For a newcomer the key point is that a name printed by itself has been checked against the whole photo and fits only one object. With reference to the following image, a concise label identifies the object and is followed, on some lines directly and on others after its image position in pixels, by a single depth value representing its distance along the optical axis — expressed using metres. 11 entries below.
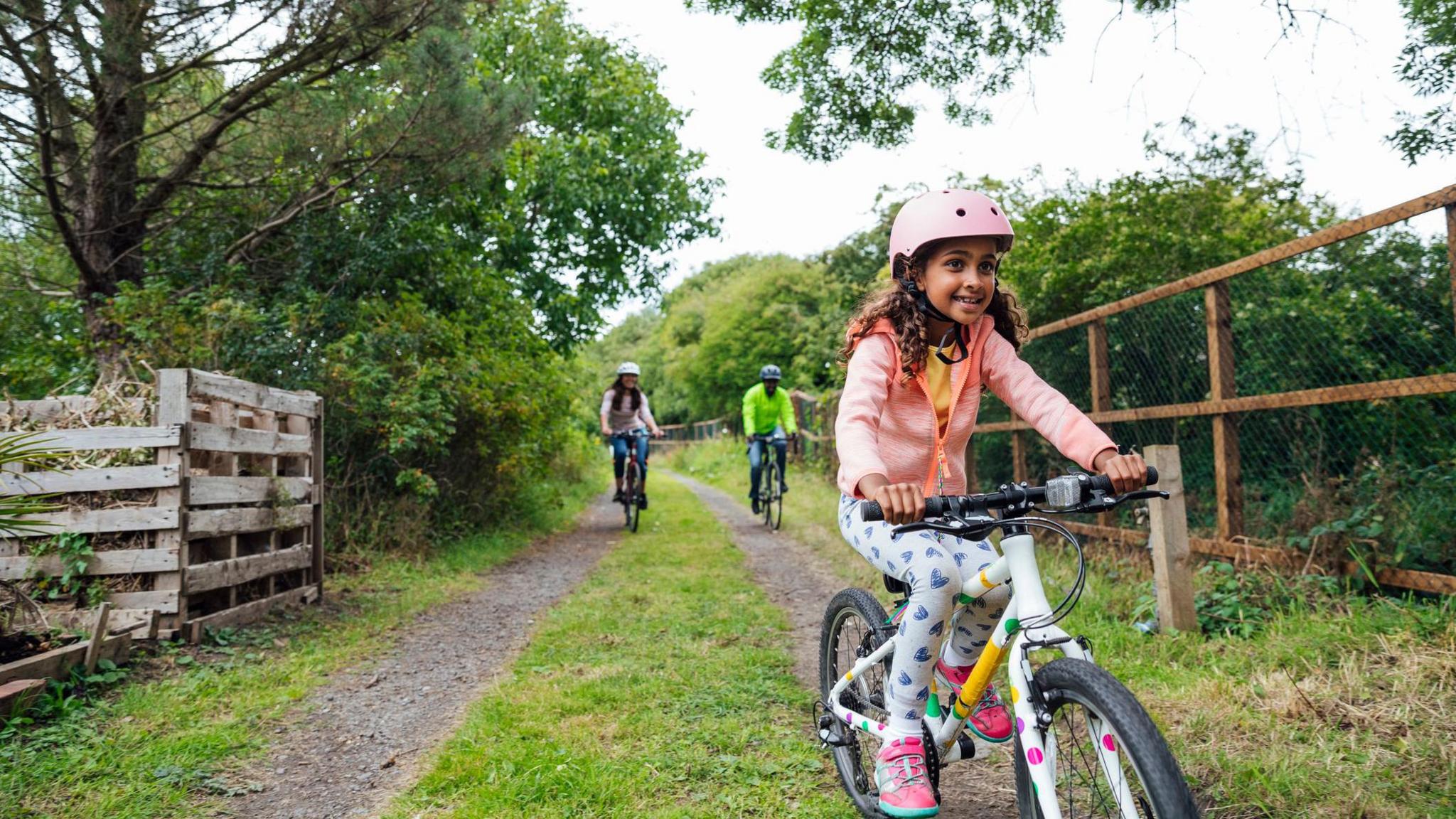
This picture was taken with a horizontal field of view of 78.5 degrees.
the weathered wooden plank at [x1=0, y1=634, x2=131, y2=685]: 3.71
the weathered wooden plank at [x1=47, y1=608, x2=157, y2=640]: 4.47
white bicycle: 1.67
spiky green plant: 3.76
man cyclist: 11.17
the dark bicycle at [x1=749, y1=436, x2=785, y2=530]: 11.21
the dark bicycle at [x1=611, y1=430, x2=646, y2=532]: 11.30
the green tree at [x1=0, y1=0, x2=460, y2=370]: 6.30
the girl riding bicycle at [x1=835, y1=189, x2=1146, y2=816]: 2.44
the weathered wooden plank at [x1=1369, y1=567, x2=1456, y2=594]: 3.58
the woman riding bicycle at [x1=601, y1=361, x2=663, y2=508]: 11.25
